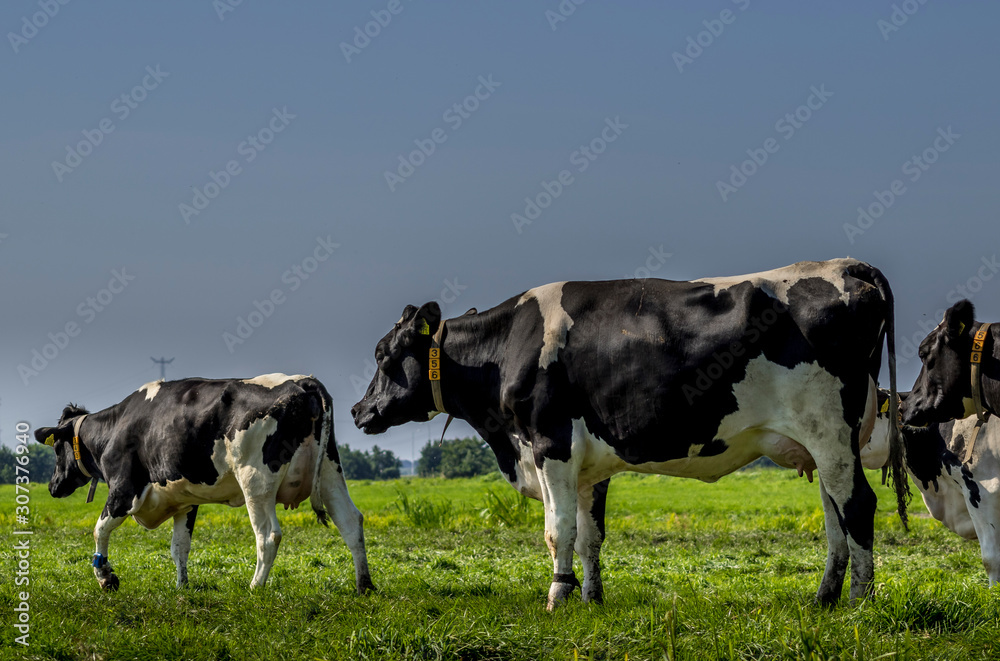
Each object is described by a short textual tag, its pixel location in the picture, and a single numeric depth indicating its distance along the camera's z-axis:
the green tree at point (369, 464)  83.88
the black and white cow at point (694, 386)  7.57
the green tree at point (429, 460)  88.38
